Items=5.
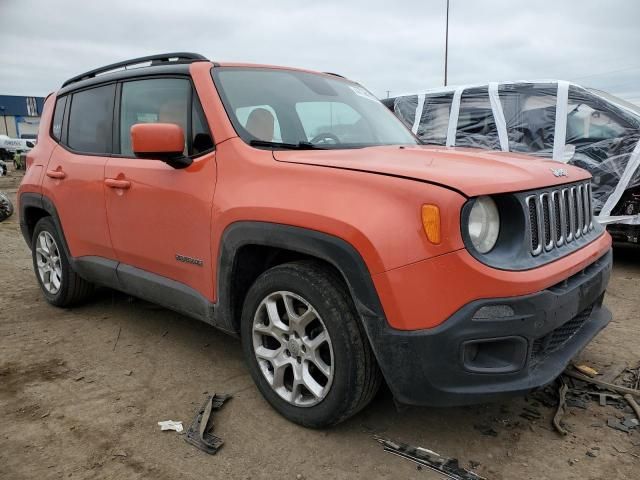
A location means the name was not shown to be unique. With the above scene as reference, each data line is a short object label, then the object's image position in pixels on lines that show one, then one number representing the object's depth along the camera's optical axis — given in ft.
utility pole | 76.39
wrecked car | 18.01
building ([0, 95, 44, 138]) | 176.45
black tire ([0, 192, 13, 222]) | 31.63
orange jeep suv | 6.46
